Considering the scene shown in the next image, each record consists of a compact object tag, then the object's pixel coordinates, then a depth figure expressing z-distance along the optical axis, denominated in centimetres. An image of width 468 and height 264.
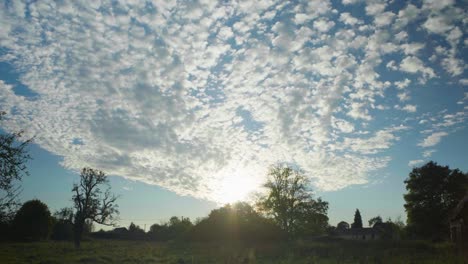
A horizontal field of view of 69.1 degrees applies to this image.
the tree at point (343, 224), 15062
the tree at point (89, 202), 4938
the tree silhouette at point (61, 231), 7756
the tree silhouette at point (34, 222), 6166
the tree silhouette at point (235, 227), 5088
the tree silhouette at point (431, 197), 5281
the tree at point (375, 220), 13388
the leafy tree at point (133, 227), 11952
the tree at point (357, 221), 13325
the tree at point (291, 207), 6022
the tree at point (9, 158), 1305
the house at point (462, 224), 2445
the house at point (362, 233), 10455
